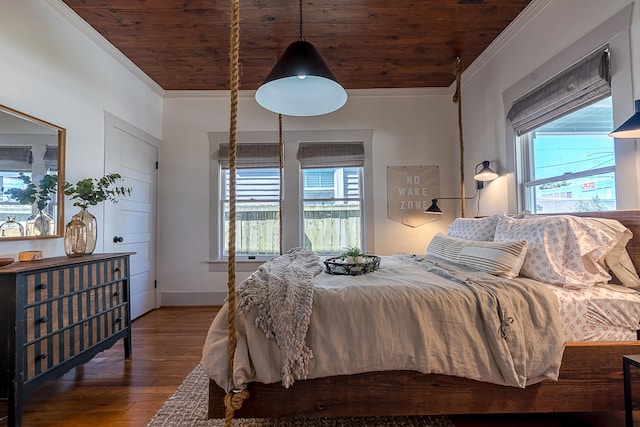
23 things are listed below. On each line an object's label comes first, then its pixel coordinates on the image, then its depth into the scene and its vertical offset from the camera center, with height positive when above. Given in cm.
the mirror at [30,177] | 200 +34
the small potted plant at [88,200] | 233 +19
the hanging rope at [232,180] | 104 +16
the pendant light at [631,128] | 145 +44
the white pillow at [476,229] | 226 -6
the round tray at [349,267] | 190 -28
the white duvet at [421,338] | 137 -53
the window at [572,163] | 203 +43
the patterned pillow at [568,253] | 160 -18
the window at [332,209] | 411 +18
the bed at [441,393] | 141 -79
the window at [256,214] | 411 +12
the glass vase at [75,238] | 224 -10
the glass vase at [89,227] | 234 -2
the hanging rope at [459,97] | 324 +134
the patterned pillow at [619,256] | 166 -20
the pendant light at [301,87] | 180 +87
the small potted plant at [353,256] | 198 -23
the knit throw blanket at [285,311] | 133 -40
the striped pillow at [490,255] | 169 -21
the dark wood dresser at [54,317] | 158 -56
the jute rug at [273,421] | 164 -107
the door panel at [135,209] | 318 +18
